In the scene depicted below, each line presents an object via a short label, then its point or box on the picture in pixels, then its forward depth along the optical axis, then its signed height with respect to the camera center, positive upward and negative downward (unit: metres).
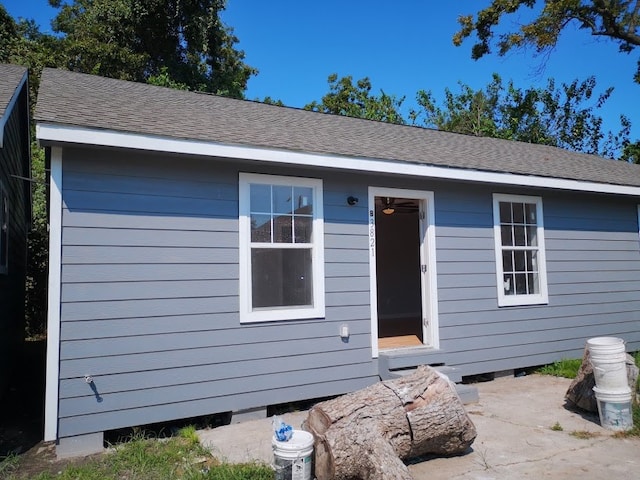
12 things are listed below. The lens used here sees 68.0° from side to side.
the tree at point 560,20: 15.46 +8.32
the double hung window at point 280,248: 4.82 +0.28
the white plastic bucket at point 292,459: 3.02 -1.18
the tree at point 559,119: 21.66 +7.01
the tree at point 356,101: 23.50 +8.79
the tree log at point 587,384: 4.63 -1.14
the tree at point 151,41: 16.14 +8.63
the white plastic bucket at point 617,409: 4.25 -1.26
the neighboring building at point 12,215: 5.36 +0.89
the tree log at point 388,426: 3.12 -1.10
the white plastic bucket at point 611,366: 4.21 -0.86
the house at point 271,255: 4.06 +0.21
